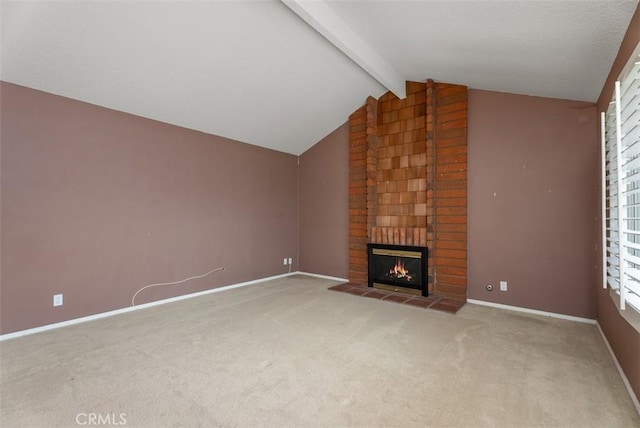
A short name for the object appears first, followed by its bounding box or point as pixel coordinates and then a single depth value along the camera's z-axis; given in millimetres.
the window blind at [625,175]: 1693
